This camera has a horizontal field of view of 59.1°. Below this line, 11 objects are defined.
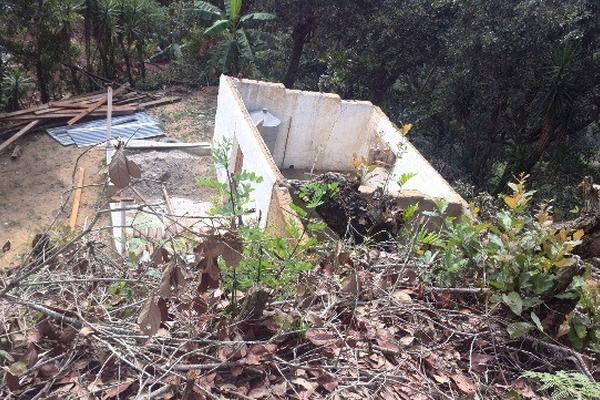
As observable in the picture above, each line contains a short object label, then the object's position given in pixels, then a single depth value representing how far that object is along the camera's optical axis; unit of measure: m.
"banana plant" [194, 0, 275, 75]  16.44
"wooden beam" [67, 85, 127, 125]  14.60
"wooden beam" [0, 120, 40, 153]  13.02
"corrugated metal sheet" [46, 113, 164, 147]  14.08
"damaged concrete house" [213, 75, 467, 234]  9.47
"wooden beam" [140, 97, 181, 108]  16.41
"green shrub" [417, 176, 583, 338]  2.71
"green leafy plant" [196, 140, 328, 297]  2.61
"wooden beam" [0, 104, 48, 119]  13.86
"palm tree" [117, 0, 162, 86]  16.34
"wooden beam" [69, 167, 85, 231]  10.93
